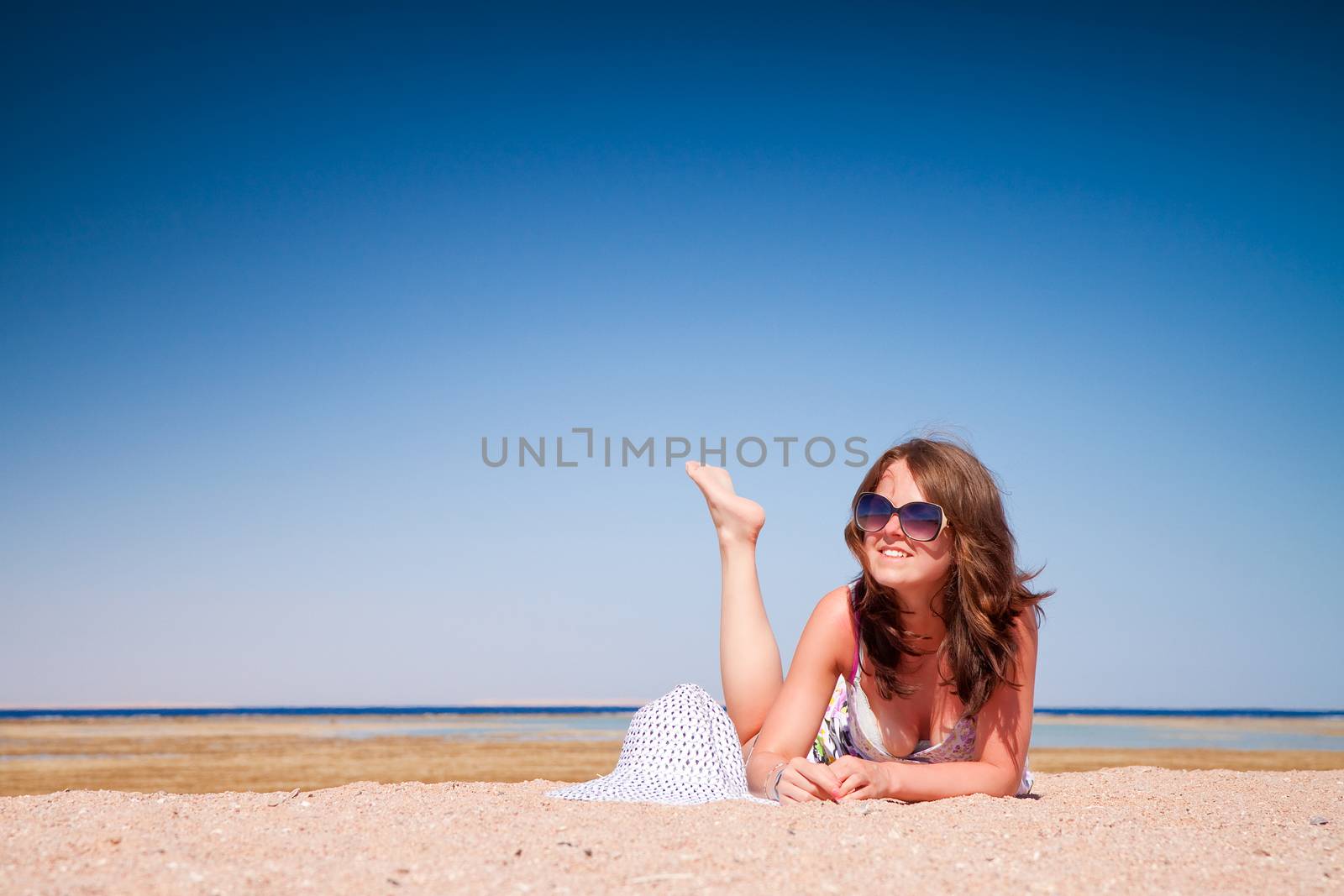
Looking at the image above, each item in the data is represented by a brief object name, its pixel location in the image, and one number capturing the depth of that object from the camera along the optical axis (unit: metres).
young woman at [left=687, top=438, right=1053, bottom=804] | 3.33
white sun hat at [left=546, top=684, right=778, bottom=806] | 3.51
